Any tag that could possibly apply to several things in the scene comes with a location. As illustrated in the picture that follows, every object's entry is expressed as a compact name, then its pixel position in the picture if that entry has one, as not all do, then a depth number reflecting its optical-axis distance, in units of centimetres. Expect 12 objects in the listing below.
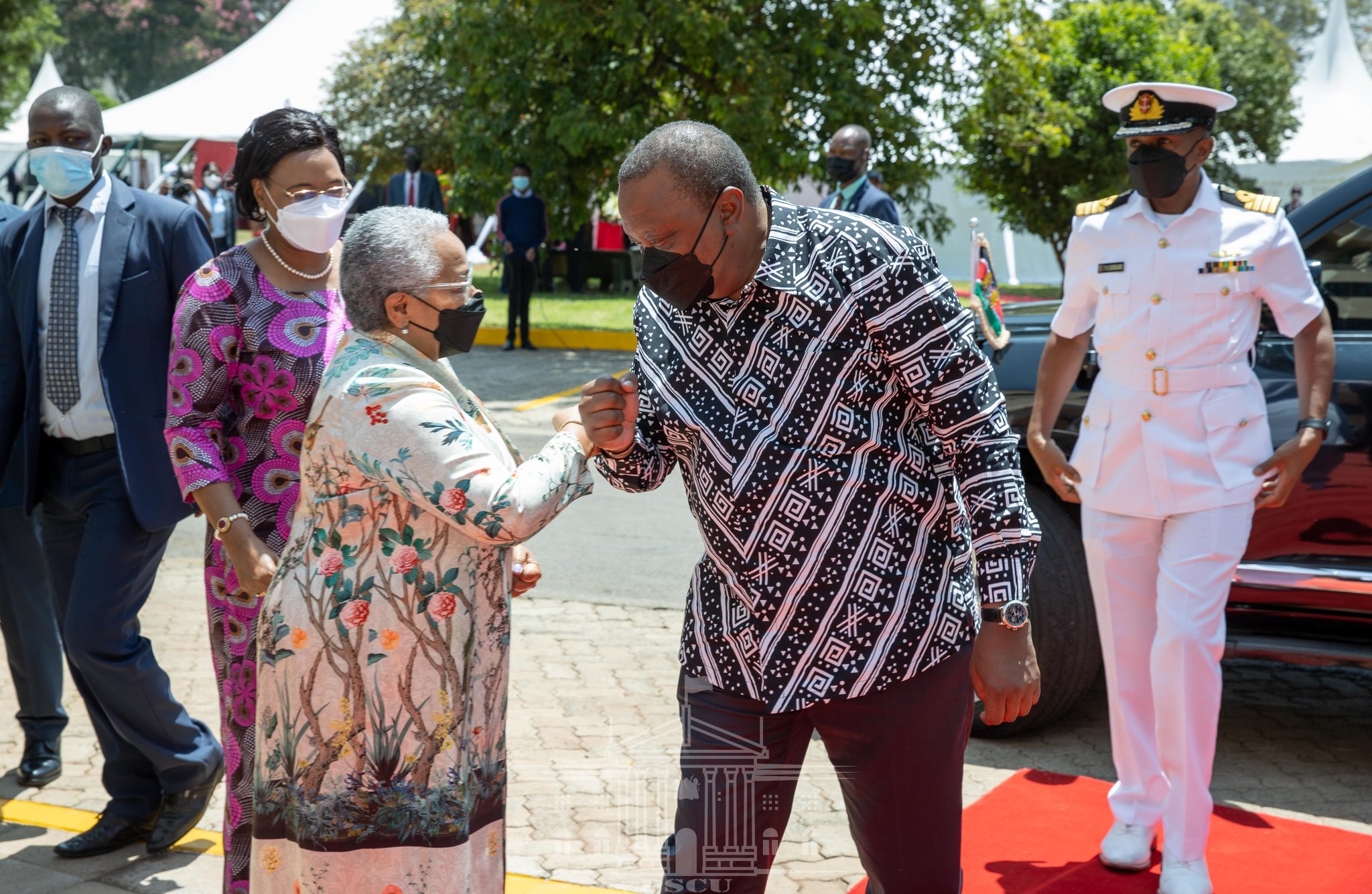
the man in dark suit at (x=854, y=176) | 891
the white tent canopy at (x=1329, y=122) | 2575
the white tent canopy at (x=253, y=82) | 2186
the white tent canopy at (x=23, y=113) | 2681
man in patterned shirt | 246
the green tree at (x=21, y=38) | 2911
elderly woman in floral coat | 252
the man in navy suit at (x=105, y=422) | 387
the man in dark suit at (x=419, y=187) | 1680
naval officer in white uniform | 355
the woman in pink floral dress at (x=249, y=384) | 324
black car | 426
